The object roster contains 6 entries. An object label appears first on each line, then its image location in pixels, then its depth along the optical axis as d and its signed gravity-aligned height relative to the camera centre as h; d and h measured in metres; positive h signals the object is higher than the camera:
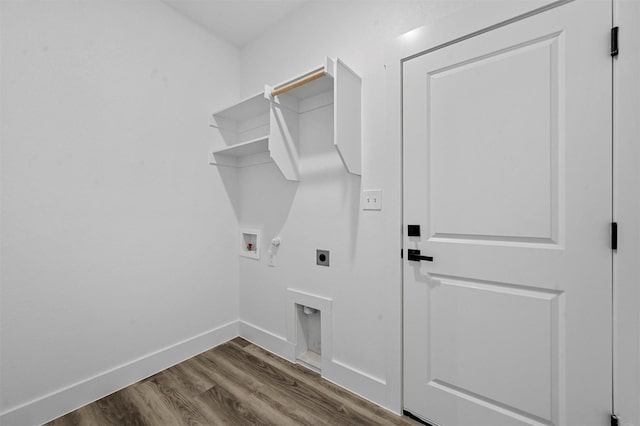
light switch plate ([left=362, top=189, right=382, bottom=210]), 1.56 +0.07
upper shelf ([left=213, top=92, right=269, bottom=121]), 2.00 +0.80
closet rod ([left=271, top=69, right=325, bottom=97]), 1.51 +0.75
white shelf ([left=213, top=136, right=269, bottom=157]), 1.96 +0.48
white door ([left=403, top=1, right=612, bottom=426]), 1.04 -0.05
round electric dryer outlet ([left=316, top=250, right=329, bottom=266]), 1.82 -0.30
